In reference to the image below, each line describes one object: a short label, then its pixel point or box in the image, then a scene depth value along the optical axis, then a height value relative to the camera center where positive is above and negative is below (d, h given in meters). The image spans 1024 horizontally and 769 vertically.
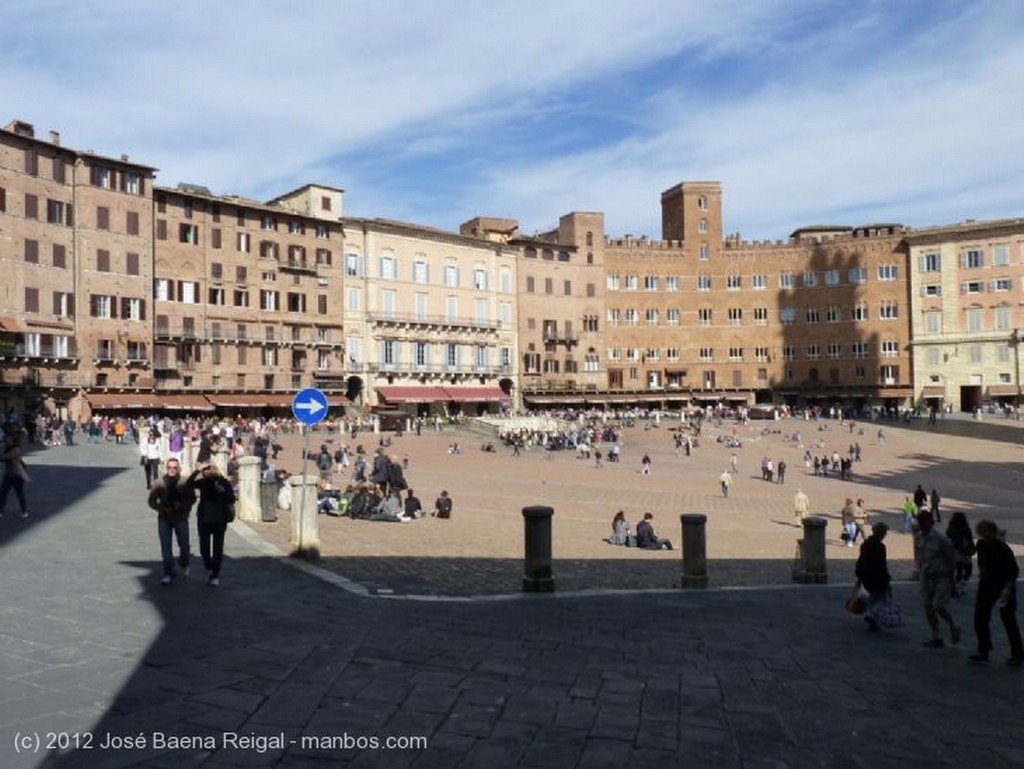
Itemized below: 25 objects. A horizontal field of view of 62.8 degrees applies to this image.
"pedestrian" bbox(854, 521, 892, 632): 8.40 -1.85
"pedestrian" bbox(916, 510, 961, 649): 7.80 -1.76
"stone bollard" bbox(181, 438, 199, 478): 20.13 -1.43
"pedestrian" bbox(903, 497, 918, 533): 22.58 -3.46
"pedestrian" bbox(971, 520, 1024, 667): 7.21 -1.75
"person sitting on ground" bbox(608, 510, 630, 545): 17.88 -2.98
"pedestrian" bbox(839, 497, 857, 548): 20.33 -3.35
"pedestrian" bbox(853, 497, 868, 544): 21.30 -3.39
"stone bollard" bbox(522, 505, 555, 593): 9.91 -1.91
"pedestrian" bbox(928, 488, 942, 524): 23.61 -3.31
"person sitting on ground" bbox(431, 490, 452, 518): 19.88 -2.68
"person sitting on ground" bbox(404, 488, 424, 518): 19.08 -2.59
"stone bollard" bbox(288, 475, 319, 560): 11.31 -1.69
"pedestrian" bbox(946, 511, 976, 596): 10.19 -2.02
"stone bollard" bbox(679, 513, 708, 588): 11.13 -2.19
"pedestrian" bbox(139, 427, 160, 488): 17.50 -1.22
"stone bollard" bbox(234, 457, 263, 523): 15.09 -1.78
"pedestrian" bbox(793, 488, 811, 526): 23.28 -3.18
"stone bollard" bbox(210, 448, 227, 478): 20.57 -1.61
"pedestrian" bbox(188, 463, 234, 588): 8.97 -1.25
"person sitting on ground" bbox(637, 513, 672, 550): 17.70 -3.13
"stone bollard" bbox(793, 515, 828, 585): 12.37 -2.47
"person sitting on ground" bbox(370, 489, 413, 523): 18.38 -2.57
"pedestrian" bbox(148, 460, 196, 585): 8.89 -1.18
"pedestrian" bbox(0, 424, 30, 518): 12.73 -1.09
